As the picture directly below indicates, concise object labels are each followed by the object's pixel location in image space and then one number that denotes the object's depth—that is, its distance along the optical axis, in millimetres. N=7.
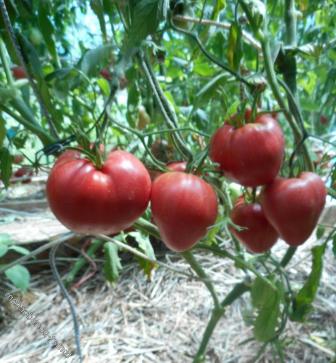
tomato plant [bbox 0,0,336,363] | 351
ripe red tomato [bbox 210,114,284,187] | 380
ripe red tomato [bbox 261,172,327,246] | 402
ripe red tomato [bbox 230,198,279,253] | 492
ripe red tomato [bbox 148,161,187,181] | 462
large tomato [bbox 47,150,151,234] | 339
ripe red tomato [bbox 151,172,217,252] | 370
